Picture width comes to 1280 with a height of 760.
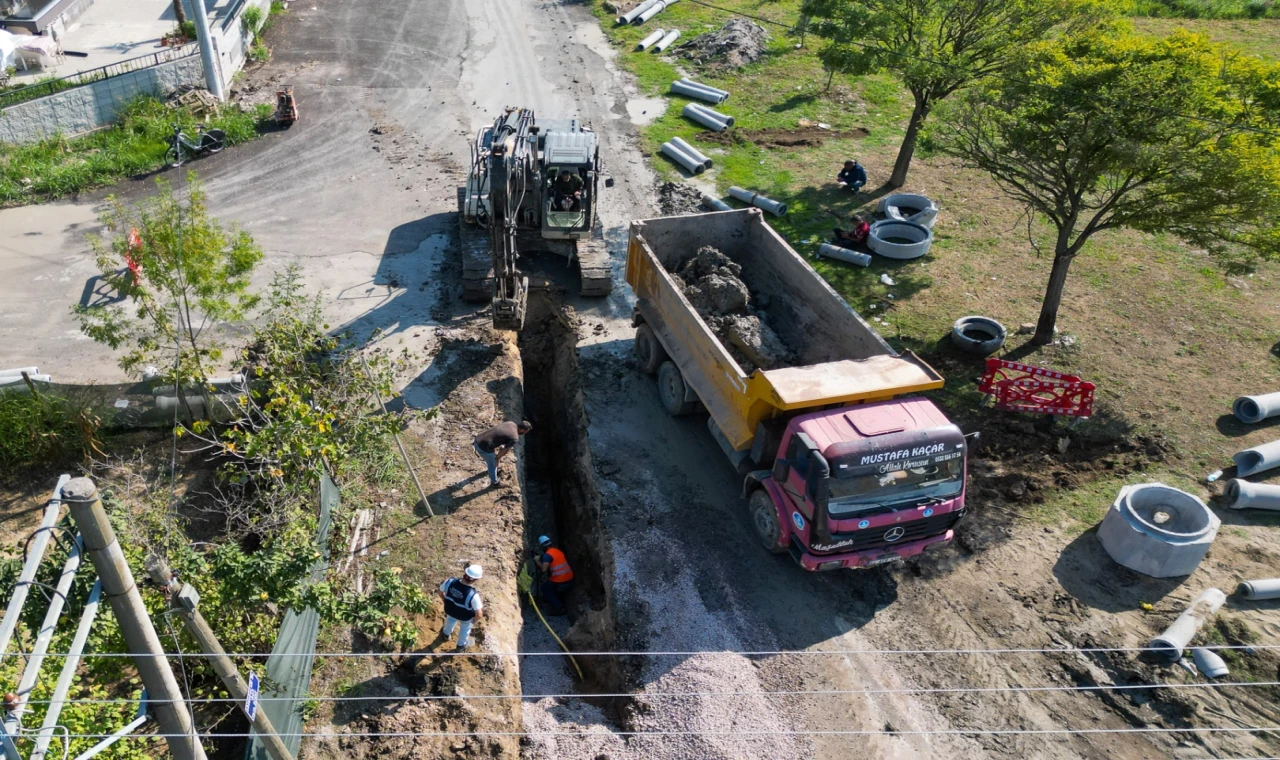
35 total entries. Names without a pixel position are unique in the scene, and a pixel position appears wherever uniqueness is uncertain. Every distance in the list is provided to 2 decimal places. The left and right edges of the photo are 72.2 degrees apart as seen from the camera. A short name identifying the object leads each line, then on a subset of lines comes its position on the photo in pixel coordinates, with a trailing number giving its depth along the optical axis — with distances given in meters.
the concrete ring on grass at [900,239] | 17.89
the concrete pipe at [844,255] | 17.84
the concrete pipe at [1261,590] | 10.98
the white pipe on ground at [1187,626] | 10.29
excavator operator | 16.03
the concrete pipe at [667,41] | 27.27
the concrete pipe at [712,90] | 23.97
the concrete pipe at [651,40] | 27.23
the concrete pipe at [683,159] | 20.80
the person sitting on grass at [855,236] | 18.39
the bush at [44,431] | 12.47
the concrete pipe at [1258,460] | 12.80
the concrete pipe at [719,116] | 22.78
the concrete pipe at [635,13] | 28.98
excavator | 15.06
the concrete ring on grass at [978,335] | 15.32
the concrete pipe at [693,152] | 21.00
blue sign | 6.34
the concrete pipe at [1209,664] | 10.16
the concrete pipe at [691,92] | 23.94
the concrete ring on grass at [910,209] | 18.94
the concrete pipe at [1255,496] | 12.27
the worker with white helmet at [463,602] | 9.70
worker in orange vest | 11.49
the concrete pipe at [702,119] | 22.64
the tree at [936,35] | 17.39
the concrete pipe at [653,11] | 29.11
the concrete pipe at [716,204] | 19.36
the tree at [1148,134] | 12.31
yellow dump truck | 10.30
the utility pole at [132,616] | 4.98
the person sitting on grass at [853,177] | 20.12
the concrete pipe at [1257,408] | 13.86
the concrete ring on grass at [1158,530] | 11.23
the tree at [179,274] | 11.76
